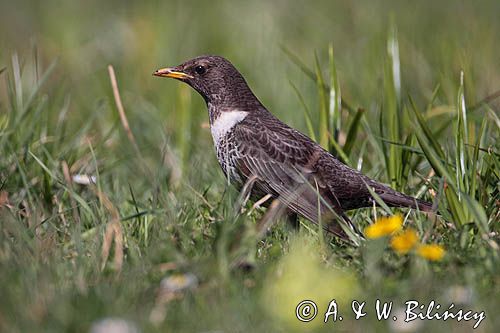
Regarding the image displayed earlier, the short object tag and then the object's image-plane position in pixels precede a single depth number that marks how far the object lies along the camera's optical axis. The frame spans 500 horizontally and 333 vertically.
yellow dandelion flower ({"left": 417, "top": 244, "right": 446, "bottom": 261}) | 8.35
